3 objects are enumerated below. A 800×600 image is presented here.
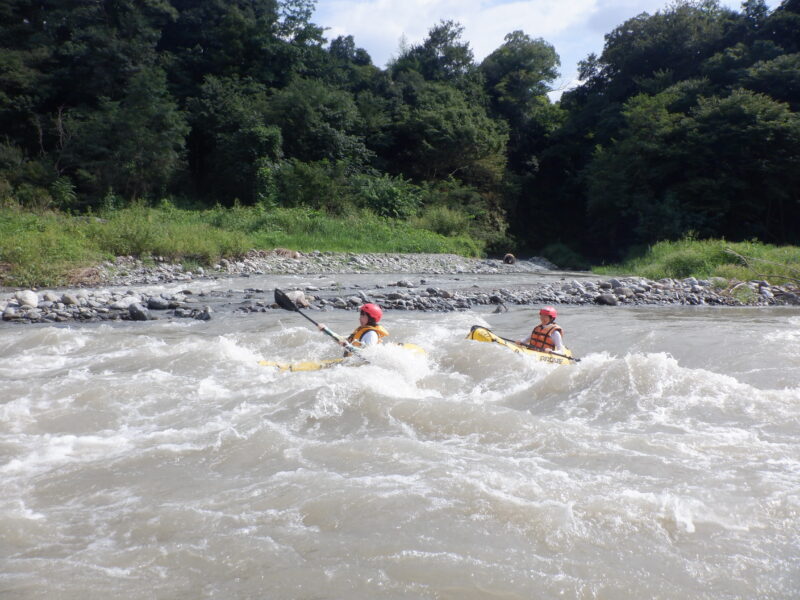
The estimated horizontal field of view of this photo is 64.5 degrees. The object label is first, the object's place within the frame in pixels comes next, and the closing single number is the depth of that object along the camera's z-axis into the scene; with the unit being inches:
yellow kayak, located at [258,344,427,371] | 259.3
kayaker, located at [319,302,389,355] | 276.1
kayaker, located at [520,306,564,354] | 298.4
